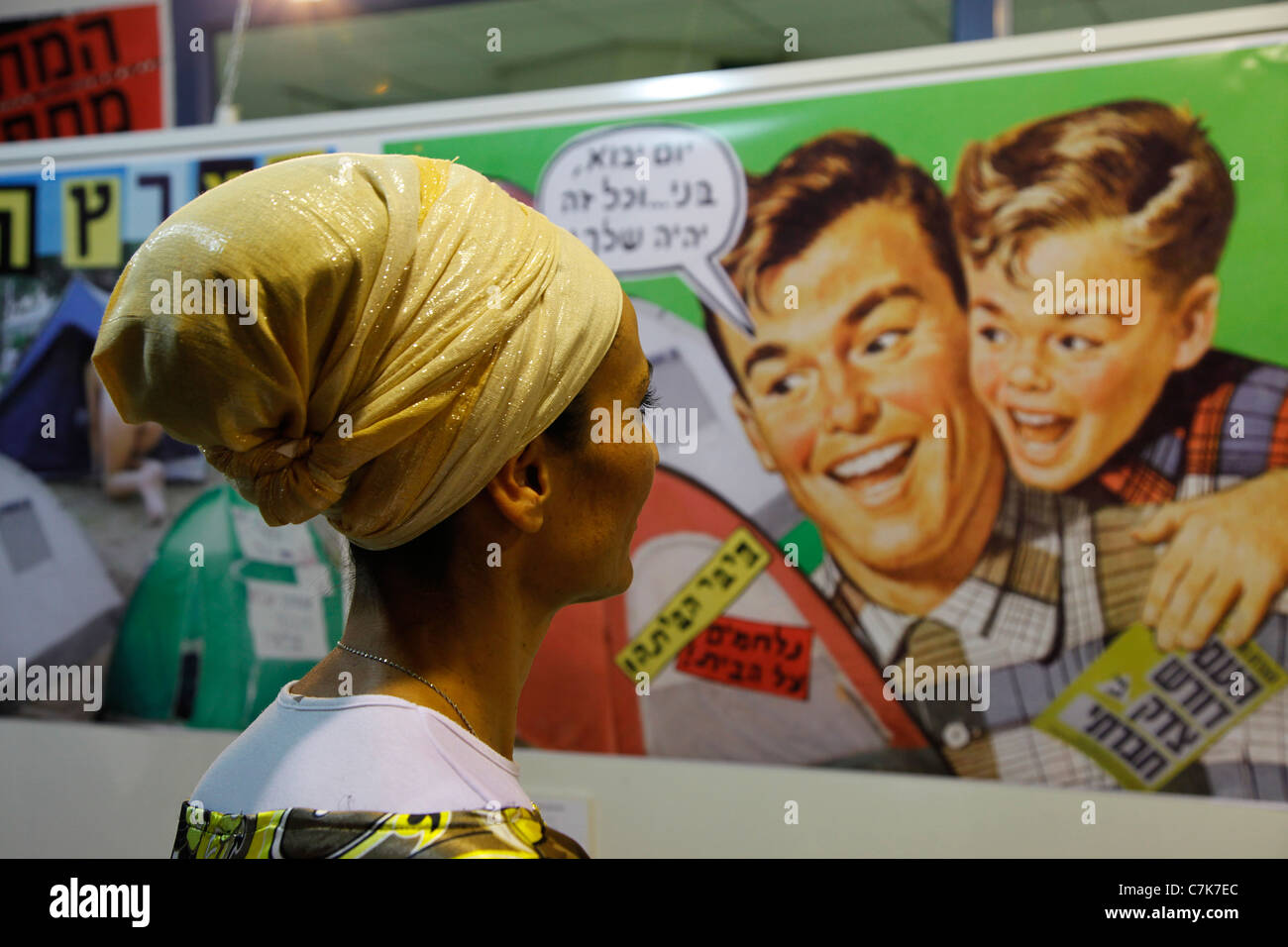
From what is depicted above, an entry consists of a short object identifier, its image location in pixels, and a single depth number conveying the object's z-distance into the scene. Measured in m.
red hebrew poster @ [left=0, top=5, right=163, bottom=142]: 2.92
